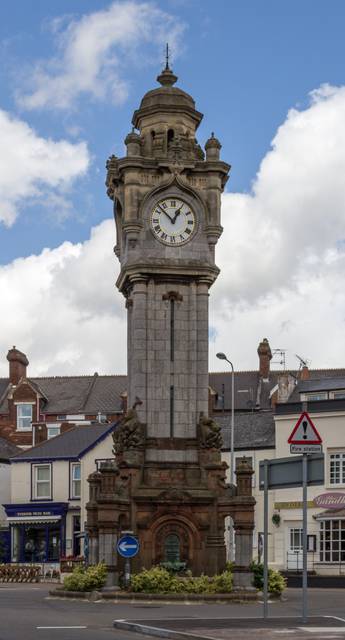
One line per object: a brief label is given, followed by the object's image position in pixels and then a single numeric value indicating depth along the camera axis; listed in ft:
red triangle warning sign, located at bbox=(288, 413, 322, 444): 78.59
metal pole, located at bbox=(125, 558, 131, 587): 114.83
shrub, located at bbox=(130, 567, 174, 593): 114.62
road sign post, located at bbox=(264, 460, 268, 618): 79.46
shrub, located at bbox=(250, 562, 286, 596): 117.91
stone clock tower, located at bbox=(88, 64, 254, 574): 121.70
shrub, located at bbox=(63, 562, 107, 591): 115.65
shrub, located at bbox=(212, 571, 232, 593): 116.82
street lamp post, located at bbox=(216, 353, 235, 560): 173.94
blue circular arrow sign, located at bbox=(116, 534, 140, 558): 103.71
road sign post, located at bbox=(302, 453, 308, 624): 77.05
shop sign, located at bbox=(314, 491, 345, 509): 200.95
